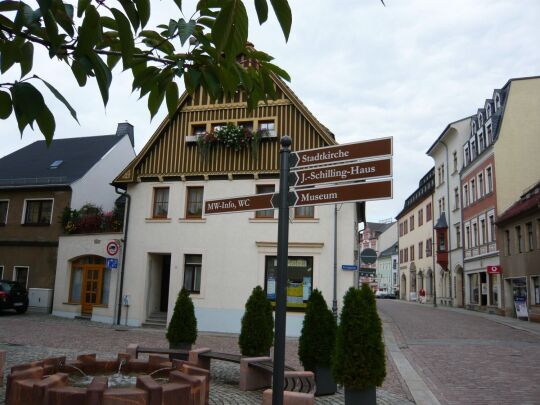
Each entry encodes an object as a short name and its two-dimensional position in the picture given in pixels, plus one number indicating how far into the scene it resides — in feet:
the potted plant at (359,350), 19.98
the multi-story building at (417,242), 165.07
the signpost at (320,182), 12.85
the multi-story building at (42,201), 77.97
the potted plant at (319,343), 26.45
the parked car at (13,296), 70.38
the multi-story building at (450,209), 133.28
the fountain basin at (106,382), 17.84
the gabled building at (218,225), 59.77
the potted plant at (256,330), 30.42
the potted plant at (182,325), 32.68
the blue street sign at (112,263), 62.64
